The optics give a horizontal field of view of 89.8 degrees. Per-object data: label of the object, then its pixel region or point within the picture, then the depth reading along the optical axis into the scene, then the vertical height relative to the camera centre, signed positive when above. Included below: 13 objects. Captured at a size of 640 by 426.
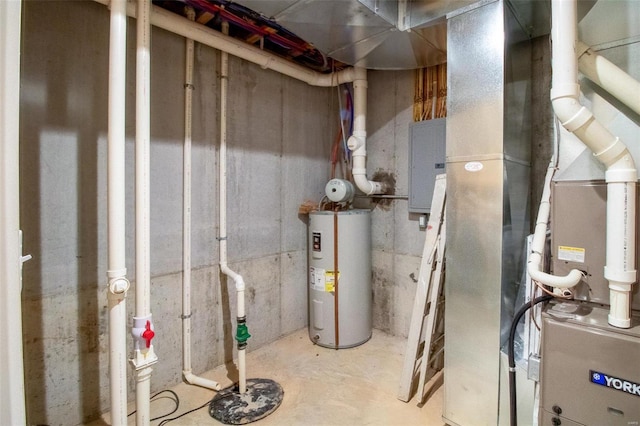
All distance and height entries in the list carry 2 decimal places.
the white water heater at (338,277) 2.79 -0.60
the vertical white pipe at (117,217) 1.47 -0.04
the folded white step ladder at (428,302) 2.10 -0.63
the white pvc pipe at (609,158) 1.11 +0.18
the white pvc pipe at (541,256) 1.20 -0.20
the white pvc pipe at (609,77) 1.30 +0.56
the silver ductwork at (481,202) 1.66 +0.04
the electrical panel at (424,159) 2.64 +0.42
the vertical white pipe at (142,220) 1.61 -0.06
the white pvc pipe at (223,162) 2.45 +0.36
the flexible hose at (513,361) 1.35 -0.67
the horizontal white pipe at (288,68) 2.08 +1.19
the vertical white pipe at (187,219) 2.25 -0.08
